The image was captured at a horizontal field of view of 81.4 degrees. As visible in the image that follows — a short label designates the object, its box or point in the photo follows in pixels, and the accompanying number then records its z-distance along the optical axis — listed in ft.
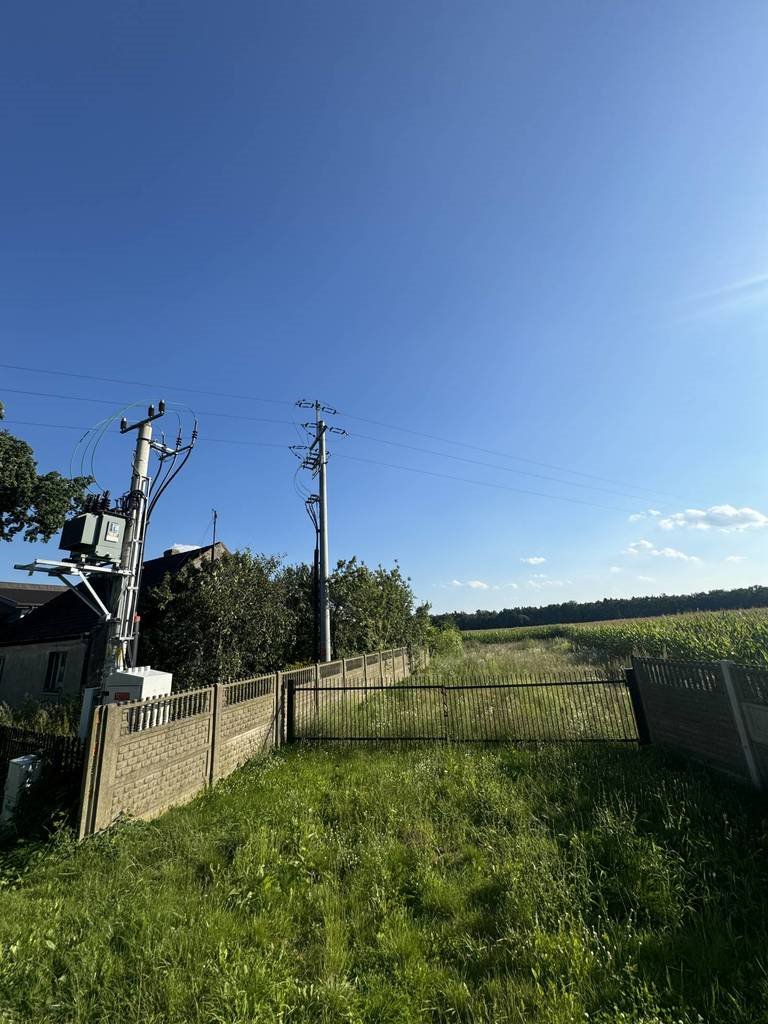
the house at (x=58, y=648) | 53.62
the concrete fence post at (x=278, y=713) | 34.68
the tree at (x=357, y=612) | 71.15
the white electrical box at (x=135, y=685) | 28.09
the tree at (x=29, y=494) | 57.77
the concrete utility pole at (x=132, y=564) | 35.22
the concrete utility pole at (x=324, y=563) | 55.31
